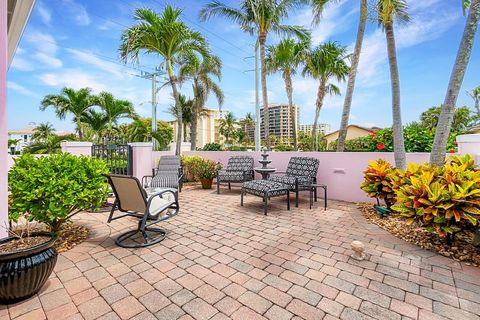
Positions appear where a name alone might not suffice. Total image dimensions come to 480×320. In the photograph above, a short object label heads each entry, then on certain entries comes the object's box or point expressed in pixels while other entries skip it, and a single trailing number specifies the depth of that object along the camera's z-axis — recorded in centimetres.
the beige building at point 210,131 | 6312
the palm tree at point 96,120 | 1288
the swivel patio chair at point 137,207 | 341
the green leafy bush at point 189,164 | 900
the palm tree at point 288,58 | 1005
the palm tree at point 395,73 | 494
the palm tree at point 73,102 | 1271
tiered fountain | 689
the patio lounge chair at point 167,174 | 664
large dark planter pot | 204
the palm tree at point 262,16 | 924
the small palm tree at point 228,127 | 5847
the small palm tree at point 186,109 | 1926
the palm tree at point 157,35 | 843
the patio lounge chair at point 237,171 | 742
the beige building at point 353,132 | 2878
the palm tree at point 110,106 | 1287
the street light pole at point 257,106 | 1056
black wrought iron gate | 785
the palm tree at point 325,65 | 1109
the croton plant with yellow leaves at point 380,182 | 468
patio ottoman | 520
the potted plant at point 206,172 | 811
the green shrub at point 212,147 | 1382
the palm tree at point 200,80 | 1052
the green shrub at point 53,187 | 297
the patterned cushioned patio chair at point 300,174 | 586
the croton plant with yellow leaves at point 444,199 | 294
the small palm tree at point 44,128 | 2707
